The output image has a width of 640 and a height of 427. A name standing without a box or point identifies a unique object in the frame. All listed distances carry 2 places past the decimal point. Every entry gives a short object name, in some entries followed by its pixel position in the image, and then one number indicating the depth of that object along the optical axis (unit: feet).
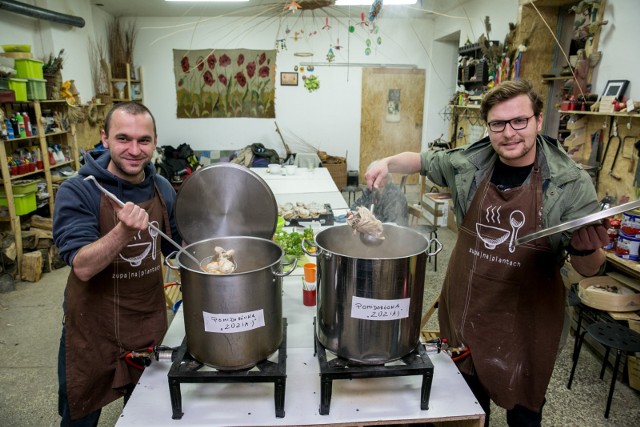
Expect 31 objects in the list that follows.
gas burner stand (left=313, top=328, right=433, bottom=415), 3.92
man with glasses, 4.92
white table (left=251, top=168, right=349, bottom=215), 13.22
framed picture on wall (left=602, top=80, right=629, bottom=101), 10.41
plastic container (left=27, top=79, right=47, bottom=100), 14.56
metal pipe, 14.59
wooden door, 26.30
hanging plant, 26.14
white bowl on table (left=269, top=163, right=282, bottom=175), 17.72
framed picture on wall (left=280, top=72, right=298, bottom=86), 26.00
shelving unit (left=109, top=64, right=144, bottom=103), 23.27
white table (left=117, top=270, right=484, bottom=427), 4.06
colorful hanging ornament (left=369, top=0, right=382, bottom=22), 8.35
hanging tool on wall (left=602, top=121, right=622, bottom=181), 10.69
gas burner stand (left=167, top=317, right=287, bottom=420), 3.87
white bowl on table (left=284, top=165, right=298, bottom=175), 17.65
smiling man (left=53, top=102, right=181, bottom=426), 4.92
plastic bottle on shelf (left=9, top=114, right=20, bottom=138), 13.97
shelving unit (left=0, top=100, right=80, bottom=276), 13.50
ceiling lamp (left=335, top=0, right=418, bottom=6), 11.81
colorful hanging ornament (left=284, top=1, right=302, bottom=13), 8.84
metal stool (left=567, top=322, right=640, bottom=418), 7.76
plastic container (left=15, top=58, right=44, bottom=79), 14.07
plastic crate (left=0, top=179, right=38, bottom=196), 13.78
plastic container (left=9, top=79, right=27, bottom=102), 13.51
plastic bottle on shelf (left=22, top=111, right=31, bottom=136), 14.51
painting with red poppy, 25.21
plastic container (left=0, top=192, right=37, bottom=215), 13.65
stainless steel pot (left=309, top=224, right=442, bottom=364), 3.73
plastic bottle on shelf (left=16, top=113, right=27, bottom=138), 14.10
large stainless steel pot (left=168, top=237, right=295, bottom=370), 3.63
